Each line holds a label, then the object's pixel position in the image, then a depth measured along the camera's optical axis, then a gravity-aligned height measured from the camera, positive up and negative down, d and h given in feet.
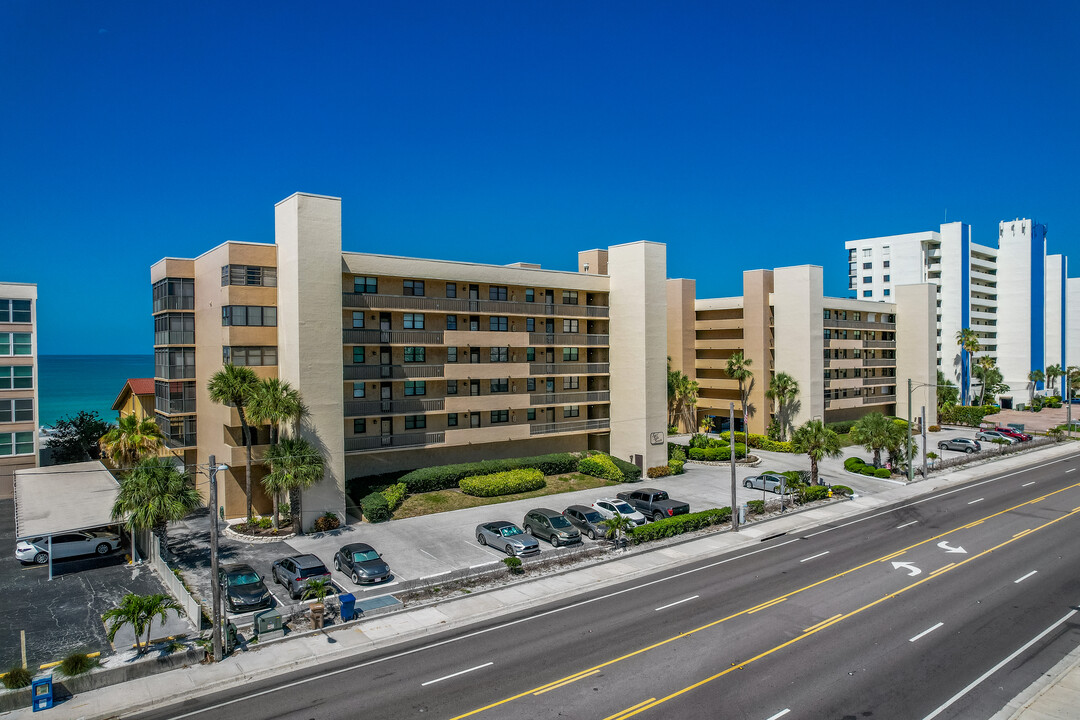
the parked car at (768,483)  153.43 -30.45
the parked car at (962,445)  211.61 -30.53
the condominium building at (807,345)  224.33 +2.52
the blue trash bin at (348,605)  82.02 -30.37
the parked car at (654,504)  131.44 -30.25
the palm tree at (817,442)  155.33 -21.10
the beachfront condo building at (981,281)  329.93 +35.52
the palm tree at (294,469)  120.37 -20.21
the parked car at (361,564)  97.76 -31.03
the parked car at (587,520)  118.93 -30.50
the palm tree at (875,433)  176.14 -21.64
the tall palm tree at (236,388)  120.06 -5.29
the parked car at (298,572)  94.12 -30.69
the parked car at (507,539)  109.50 -30.81
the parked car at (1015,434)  230.68 -29.92
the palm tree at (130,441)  138.72 -16.89
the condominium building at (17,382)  154.51 -5.03
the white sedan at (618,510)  127.51 -30.17
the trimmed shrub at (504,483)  148.56 -28.93
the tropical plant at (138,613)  71.00 -26.99
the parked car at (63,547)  109.40 -30.73
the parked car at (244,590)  87.86 -30.89
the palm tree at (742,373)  229.25 -7.03
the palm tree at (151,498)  102.01 -21.43
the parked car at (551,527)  114.62 -30.40
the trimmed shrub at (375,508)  130.93 -29.67
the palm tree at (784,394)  222.07 -14.07
